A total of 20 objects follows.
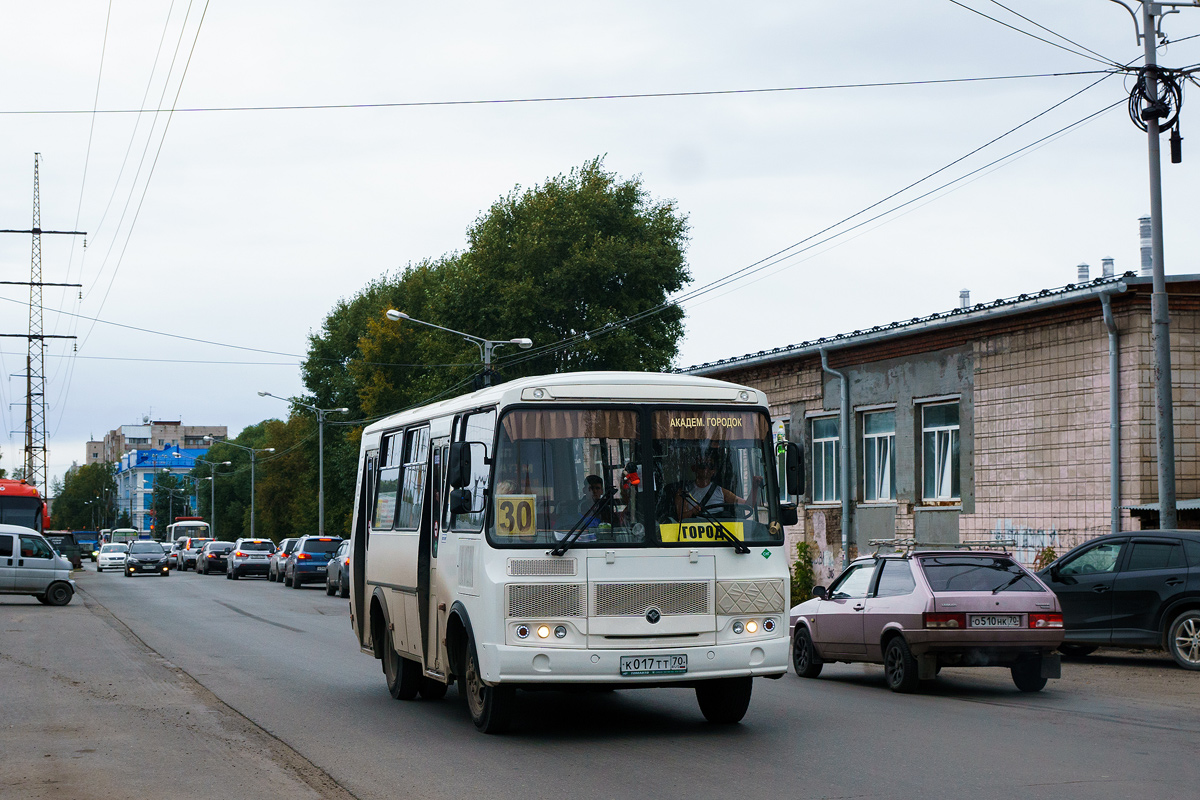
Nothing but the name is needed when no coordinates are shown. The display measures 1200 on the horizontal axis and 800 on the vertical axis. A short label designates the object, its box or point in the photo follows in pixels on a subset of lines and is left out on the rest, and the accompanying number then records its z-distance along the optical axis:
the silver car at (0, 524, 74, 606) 30.36
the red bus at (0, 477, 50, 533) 41.38
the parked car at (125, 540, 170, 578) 58.81
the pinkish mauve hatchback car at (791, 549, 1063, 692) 13.16
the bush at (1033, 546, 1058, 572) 23.05
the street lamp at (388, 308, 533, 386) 37.92
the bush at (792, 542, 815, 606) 30.16
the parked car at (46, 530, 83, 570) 60.38
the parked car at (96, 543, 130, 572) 72.25
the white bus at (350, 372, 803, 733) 10.07
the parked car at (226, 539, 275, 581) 53.66
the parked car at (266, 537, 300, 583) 46.84
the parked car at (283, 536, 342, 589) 42.91
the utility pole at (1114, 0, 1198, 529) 18.70
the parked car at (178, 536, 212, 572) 73.62
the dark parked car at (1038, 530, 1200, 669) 15.79
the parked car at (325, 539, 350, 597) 37.00
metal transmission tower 49.72
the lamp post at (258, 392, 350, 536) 59.62
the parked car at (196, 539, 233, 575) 63.97
